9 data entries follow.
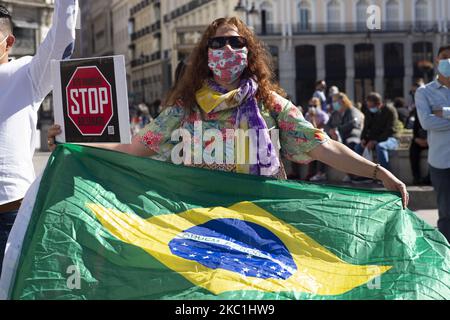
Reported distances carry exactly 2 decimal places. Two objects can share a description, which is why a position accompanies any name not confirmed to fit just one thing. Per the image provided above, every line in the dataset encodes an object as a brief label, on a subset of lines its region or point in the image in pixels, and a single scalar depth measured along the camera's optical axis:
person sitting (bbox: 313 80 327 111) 19.72
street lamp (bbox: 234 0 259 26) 34.12
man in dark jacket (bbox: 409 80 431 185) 12.00
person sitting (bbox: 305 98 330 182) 15.10
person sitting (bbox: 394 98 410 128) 17.29
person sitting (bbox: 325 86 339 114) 17.59
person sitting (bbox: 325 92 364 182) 14.82
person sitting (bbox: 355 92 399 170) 13.32
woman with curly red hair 4.37
